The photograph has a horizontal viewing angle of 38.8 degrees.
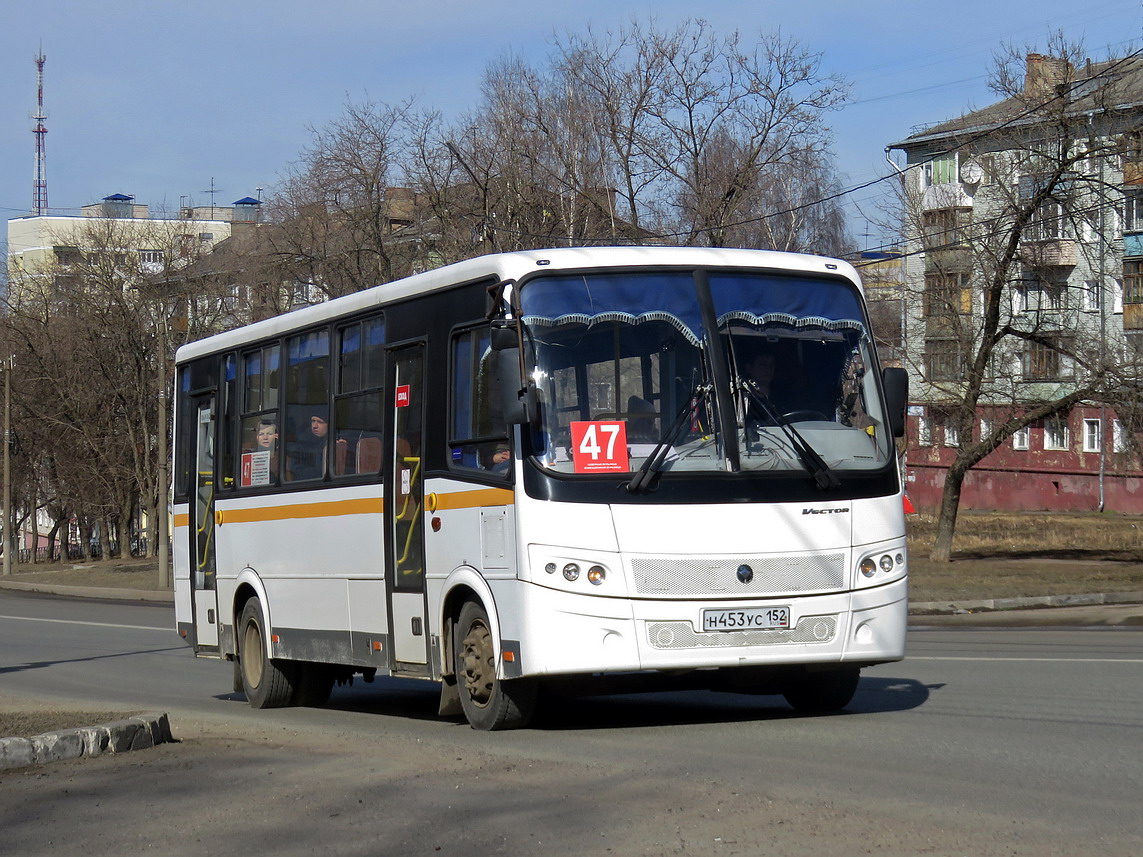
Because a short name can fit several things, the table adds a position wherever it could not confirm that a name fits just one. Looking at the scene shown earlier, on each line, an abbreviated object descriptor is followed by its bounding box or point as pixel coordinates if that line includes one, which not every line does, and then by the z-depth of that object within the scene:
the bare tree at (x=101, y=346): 51.69
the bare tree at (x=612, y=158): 41.12
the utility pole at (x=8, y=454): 53.31
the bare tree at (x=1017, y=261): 30.80
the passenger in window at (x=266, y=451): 13.35
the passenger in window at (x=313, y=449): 12.41
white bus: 9.38
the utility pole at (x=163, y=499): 37.53
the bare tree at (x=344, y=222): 41.72
